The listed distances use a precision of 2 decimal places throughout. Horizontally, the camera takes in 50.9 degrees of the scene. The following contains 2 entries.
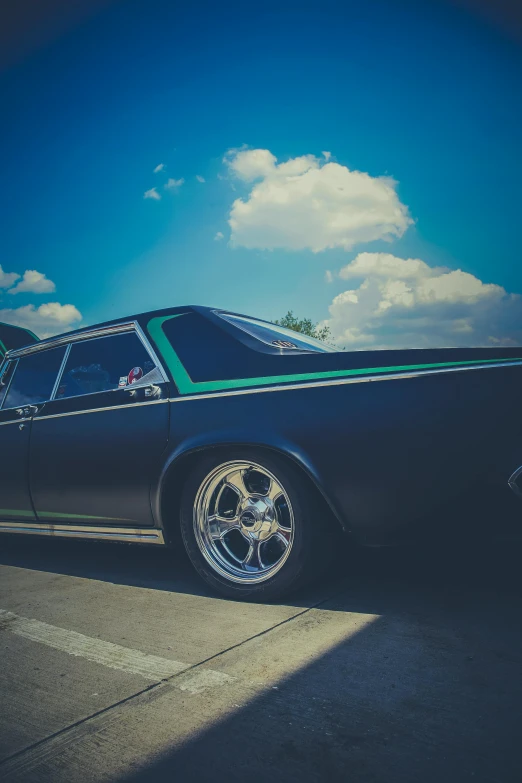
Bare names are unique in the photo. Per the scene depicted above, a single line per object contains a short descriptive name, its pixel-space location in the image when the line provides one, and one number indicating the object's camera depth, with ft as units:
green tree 150.65
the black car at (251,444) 7.33
